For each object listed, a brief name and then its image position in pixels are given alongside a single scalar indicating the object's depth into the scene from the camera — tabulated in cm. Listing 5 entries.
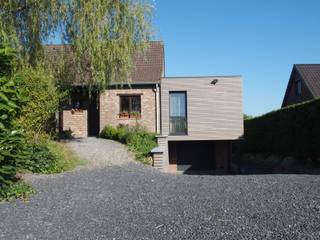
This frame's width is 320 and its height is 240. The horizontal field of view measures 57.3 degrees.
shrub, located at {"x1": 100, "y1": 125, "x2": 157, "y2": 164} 1204
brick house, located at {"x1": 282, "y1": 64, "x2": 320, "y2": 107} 2212
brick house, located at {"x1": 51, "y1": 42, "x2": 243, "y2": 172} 1547
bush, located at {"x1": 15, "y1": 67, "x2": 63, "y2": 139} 836
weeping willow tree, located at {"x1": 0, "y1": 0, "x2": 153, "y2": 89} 977
